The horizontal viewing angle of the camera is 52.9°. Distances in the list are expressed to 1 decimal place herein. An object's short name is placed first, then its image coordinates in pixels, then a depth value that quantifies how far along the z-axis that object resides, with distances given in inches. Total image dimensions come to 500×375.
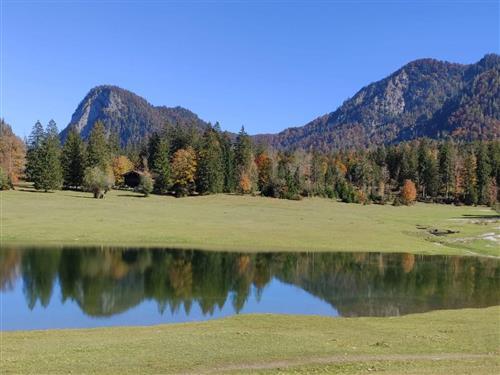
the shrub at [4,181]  4446.4
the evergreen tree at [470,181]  6353.3
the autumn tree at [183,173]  5348.9
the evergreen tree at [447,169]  6830.7
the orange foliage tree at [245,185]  5649.6
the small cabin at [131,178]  6209.6
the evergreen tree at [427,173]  6796.3
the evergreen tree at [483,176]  6378.0
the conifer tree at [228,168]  5674.2
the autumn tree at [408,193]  6033.5
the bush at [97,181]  4473.4
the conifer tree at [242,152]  6127.0
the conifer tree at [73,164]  5211.6
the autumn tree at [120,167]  6156.0
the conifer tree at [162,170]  5315.0
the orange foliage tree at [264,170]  6296.8
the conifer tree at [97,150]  5216.5
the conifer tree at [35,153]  4742.1
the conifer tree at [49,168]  4677.7
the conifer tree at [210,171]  5354.3
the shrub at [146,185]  4906.5
